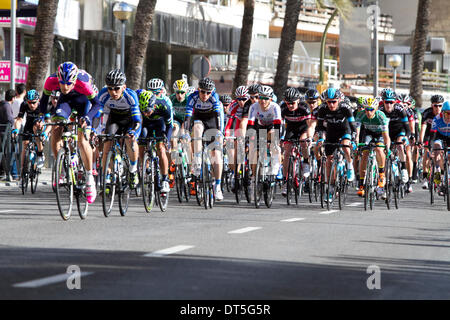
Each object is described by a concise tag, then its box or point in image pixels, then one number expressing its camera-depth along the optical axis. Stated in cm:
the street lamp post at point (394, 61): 4362
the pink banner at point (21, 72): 3155
